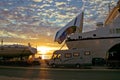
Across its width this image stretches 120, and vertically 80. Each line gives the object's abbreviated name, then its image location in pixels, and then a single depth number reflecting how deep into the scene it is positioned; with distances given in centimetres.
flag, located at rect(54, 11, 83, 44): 4831
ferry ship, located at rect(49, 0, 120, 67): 3948
